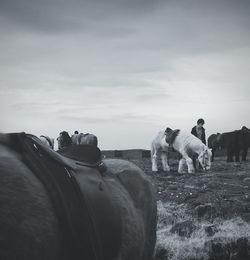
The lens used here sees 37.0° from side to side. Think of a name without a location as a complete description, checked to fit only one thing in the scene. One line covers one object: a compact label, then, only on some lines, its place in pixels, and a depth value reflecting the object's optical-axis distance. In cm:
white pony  1418
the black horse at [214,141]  2503
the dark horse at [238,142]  2139
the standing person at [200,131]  1595
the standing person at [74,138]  1738
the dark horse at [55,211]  153
